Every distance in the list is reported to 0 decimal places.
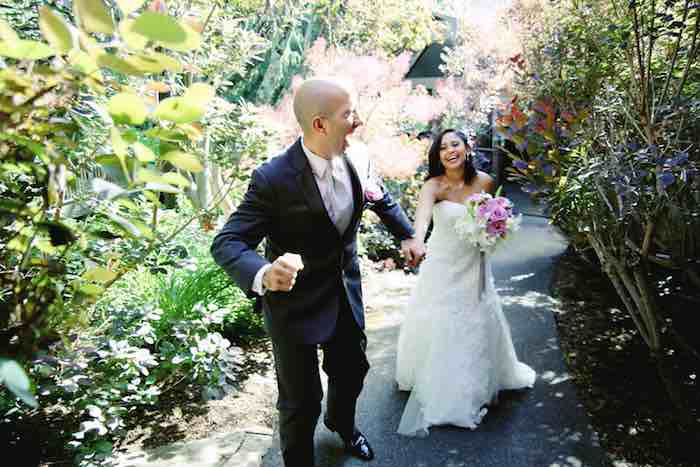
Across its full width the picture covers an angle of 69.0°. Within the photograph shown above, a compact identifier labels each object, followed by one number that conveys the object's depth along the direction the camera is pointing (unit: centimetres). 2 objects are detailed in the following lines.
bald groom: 233
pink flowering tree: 669
